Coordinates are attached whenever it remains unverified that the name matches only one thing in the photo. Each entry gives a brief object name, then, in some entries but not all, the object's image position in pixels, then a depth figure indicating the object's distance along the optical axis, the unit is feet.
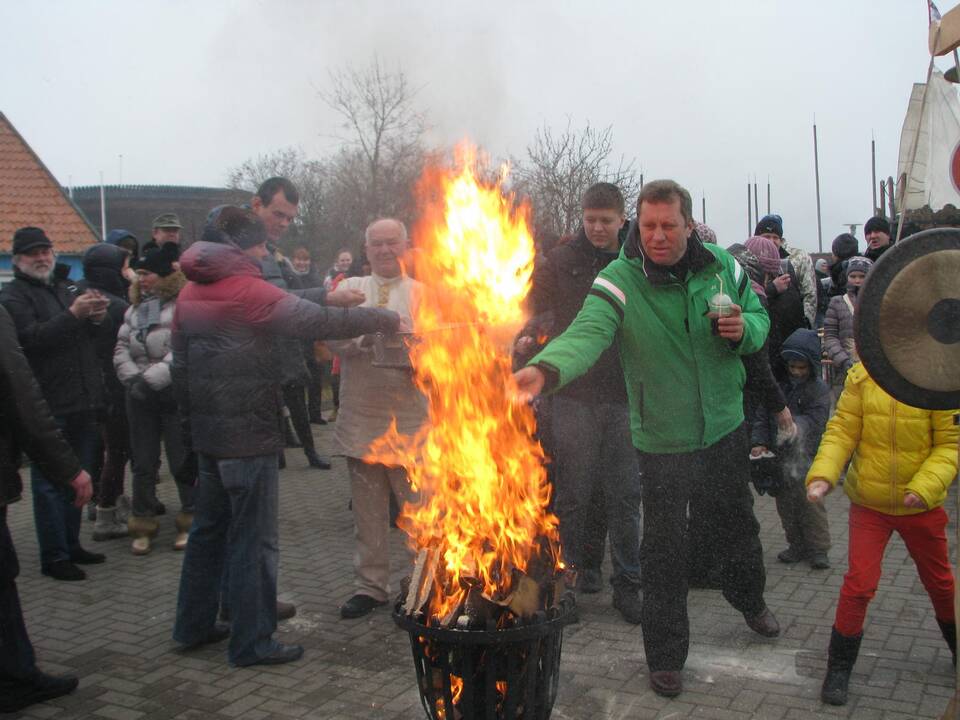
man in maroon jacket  15.70
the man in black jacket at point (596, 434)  17.79
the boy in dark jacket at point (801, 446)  20.38
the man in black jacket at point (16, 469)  14.49
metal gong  11.13
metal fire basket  10.39
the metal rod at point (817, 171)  115.27
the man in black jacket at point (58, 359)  21.12
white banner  22.13
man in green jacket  14.34
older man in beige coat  18.52
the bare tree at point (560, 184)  57.62
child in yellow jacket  13.67
